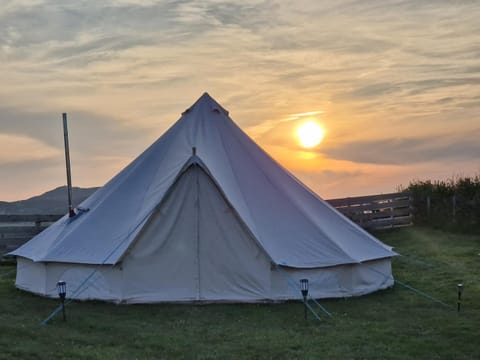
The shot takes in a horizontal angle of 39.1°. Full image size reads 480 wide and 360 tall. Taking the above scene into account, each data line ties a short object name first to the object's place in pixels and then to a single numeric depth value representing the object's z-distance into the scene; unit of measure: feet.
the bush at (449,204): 73.87
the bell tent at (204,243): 37.65
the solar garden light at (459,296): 32.71
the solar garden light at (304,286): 31.57
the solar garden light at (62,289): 31.22
